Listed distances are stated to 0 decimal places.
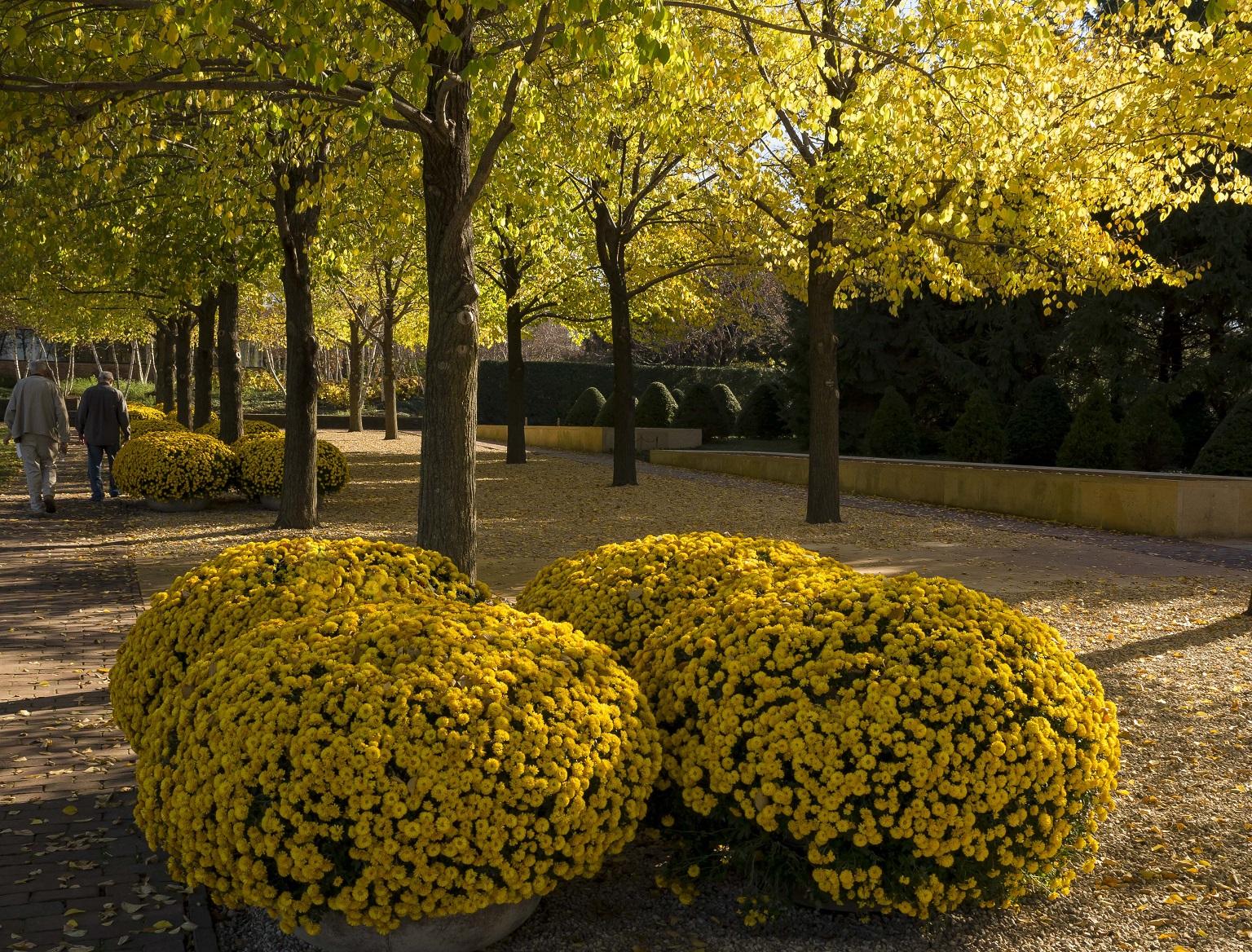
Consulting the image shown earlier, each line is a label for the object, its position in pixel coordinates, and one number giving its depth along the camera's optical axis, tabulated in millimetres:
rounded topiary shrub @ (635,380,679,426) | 31062
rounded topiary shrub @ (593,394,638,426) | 31383
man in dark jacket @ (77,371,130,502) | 15883
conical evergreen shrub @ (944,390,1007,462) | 21281
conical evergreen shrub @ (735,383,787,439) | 30156
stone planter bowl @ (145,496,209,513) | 14891
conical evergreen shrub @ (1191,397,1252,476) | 15891
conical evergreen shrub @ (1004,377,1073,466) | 21094
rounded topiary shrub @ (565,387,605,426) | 35375
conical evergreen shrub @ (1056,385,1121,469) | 18891
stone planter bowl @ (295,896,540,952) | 3379
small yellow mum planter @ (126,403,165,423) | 25578
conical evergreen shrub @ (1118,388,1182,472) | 18781
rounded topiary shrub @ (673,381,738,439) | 31031
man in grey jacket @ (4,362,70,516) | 14008
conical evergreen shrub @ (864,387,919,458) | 23312
